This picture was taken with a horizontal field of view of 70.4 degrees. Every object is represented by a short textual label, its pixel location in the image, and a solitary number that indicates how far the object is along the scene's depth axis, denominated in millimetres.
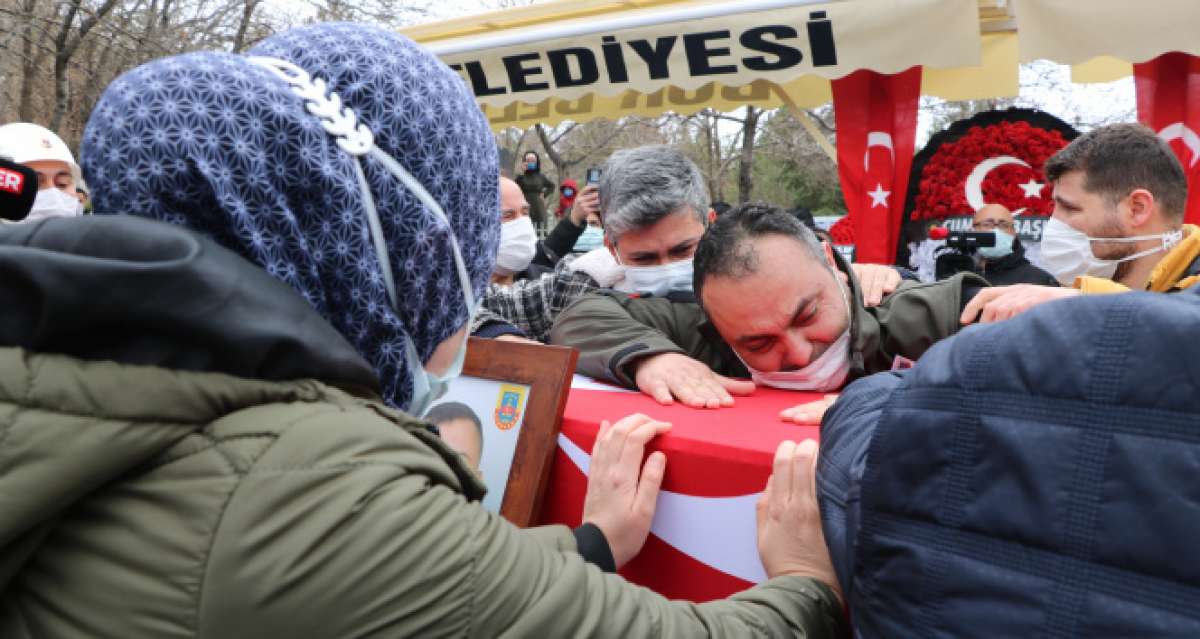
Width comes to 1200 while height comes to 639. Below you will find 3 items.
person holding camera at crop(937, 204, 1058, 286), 4609
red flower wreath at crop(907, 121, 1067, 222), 5727
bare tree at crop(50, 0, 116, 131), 12484
